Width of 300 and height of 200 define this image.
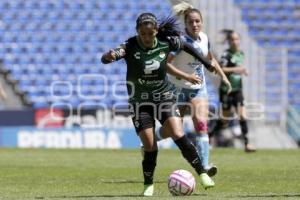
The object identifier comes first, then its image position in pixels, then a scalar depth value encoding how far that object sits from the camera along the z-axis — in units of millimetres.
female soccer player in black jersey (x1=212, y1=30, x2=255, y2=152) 36906
